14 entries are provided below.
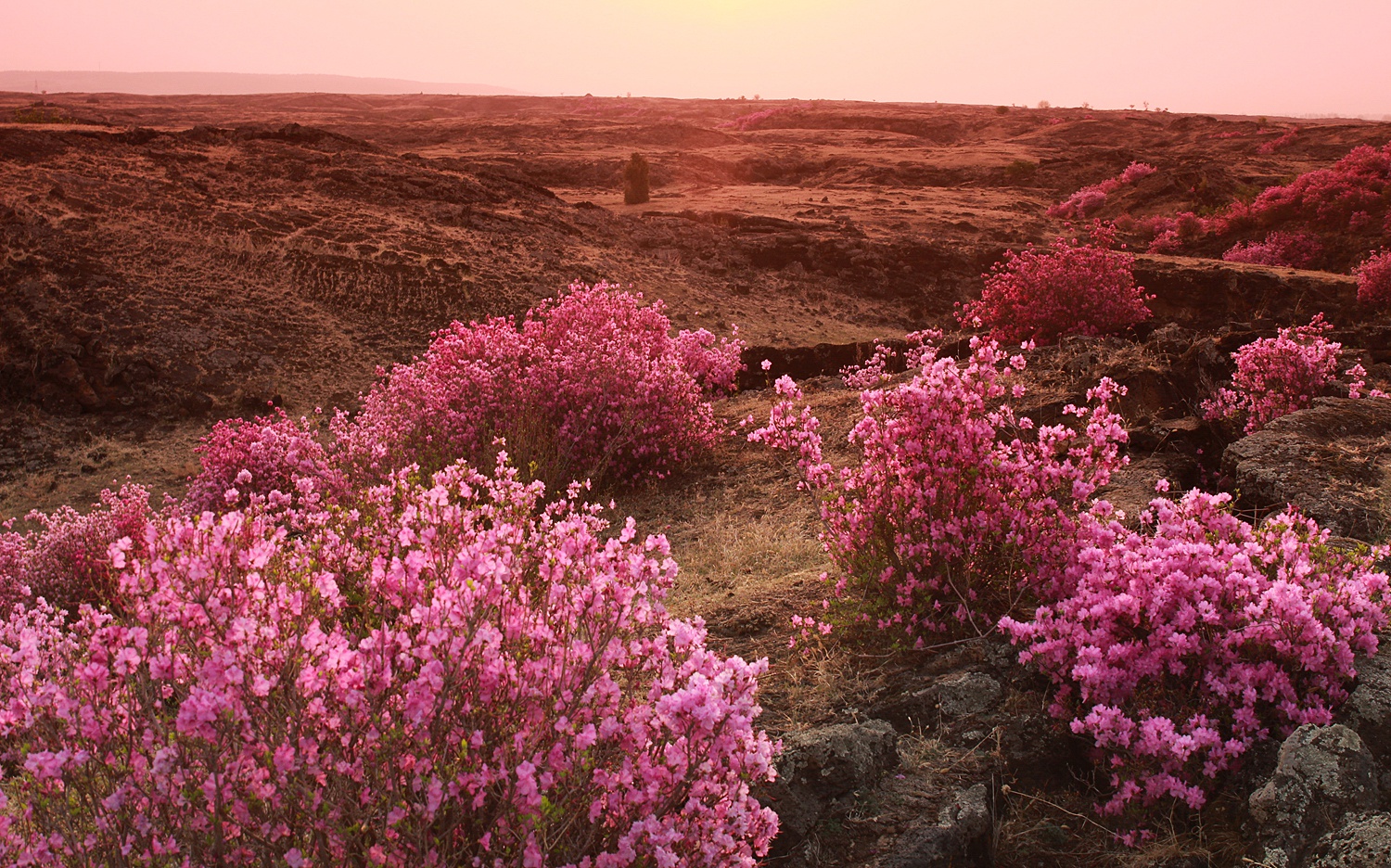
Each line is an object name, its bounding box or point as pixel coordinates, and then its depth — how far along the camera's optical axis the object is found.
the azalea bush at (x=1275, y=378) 6.53
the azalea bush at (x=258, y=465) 7.65
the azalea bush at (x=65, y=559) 6.22
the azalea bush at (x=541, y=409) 7.77
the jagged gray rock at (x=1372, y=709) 2.81
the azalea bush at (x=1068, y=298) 12.02
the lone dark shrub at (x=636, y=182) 24.78
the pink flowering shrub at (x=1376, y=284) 12.47
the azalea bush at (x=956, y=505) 3.96
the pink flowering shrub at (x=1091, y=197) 24.66
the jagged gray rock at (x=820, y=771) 2.94
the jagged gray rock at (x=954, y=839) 2.71
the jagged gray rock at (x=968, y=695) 3.44
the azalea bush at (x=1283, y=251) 17.33
